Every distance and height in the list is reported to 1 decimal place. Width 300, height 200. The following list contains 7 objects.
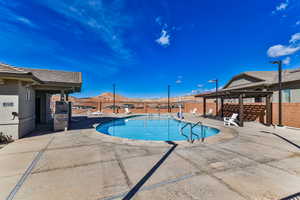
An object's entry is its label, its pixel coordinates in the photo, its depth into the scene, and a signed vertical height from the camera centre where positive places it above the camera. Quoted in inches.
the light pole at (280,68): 299.1 +83.1
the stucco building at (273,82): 407.2 +72.1
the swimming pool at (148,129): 337.1 -91.3
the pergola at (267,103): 330.6 -5.1
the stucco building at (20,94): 196.5 +13.1
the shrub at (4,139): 193.8 -59.4
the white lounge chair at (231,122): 348.2 -58.8
